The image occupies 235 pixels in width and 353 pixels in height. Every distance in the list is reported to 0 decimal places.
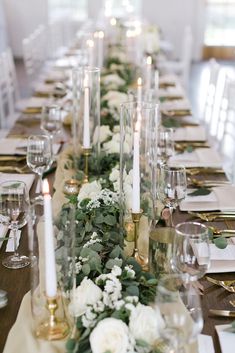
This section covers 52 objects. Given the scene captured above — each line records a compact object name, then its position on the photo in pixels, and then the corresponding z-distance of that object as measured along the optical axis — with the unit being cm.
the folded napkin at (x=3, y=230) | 167
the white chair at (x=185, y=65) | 597
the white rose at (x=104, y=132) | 229
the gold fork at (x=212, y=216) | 184
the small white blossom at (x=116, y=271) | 118
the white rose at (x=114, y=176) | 181
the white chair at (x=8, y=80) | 426
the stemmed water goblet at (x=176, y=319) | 98
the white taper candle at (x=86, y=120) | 200
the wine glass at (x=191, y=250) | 117
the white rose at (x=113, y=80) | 341
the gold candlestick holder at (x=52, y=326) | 114
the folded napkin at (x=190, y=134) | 278
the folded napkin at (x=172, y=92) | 387
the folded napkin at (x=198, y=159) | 239
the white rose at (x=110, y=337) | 100
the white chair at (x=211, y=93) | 411
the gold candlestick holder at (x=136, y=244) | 146
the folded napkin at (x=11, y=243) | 159
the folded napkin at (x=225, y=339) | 119
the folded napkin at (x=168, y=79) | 433
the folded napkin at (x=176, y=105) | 345
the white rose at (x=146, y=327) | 102
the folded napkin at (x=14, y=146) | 252
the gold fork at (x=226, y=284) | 142
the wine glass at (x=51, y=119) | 250
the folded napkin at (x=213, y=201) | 192
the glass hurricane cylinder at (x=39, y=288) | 116
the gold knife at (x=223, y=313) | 132
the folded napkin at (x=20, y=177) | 216
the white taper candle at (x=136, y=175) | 142
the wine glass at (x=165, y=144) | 217
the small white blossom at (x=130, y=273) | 122
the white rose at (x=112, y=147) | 214
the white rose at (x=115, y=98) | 277
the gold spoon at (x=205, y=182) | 214
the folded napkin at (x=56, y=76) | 440
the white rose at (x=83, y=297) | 111
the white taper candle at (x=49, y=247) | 108
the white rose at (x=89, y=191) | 165
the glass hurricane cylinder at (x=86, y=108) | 204
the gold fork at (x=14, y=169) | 229
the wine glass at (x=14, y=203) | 147
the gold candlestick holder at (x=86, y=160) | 204
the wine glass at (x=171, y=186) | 164
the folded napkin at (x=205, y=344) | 118
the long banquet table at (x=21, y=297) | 126
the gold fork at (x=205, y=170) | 229
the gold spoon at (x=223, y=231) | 172
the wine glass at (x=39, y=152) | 195
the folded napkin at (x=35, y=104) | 337
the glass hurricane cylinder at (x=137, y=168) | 145
